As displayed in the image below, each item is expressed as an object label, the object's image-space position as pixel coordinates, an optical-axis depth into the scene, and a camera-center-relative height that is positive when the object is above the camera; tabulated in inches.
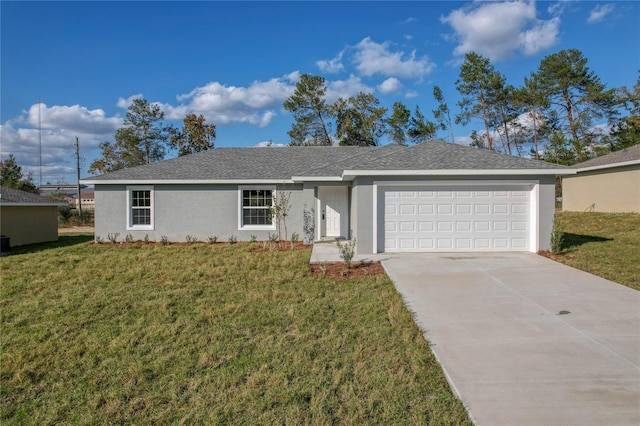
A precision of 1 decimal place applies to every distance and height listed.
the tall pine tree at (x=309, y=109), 1322.6 +376.7
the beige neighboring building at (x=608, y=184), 709.9 +59.7
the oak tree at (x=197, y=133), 1438.2 +313.6
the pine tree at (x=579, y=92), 1203.9 +410.1
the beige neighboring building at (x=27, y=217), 584.1 -13.6
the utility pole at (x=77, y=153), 1337.4 +212.2
